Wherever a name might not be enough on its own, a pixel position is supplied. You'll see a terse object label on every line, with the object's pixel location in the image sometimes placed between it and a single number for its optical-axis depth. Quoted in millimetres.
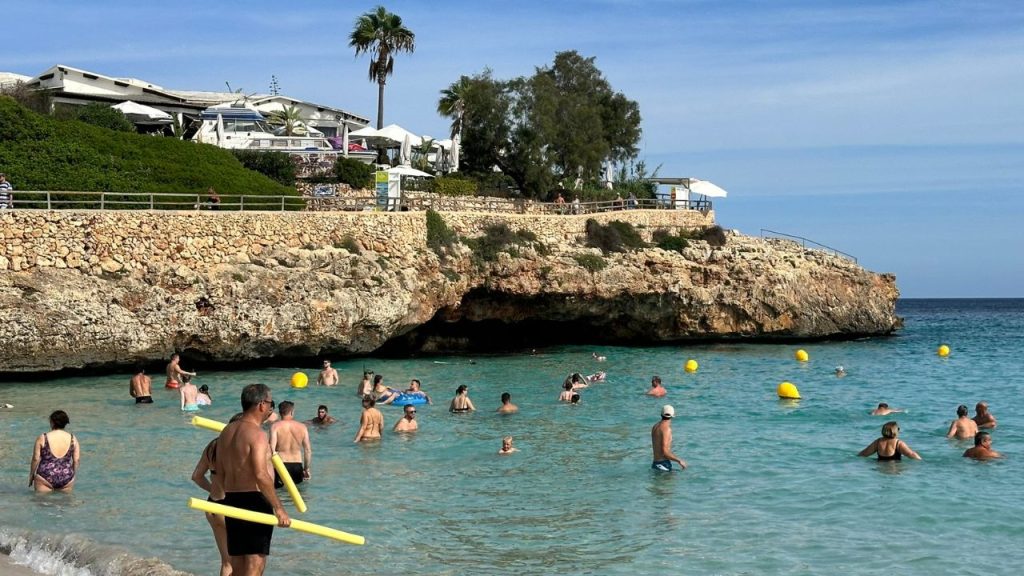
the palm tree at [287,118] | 59603
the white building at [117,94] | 58062
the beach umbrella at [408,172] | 44562
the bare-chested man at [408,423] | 21141
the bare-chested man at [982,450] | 18656
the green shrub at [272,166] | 48406
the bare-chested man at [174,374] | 27000
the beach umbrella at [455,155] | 52562
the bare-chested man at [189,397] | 23672
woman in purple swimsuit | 14375
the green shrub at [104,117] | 48438
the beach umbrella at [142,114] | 53719
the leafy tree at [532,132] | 50188
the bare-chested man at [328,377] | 29000
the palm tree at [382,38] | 58000
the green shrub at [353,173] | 48594
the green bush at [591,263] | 40688
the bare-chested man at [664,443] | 17094
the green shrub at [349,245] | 34562
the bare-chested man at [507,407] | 24062
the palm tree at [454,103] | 55375
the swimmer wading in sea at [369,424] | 19969
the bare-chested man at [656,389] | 27297
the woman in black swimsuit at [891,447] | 18250
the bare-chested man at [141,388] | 24438
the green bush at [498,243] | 38625
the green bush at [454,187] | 48156
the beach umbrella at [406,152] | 53719
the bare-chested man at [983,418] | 22078
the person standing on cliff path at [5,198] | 28734
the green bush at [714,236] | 45656
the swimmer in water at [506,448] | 19016
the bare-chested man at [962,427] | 20922
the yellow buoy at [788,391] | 27766
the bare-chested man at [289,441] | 14312
